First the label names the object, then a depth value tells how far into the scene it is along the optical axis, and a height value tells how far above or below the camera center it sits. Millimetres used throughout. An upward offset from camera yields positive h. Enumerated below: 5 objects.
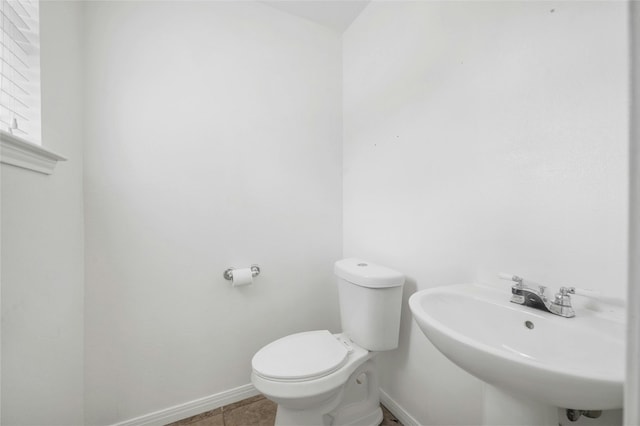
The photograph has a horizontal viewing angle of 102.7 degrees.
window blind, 808 +445
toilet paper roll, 1370 -354
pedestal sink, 460 -320
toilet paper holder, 1396 -340
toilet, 1022 -648
